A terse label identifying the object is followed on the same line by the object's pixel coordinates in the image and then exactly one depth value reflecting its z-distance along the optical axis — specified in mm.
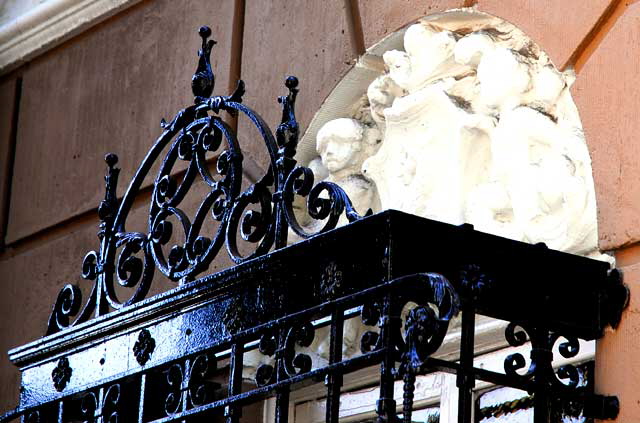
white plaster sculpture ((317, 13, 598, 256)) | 6789
